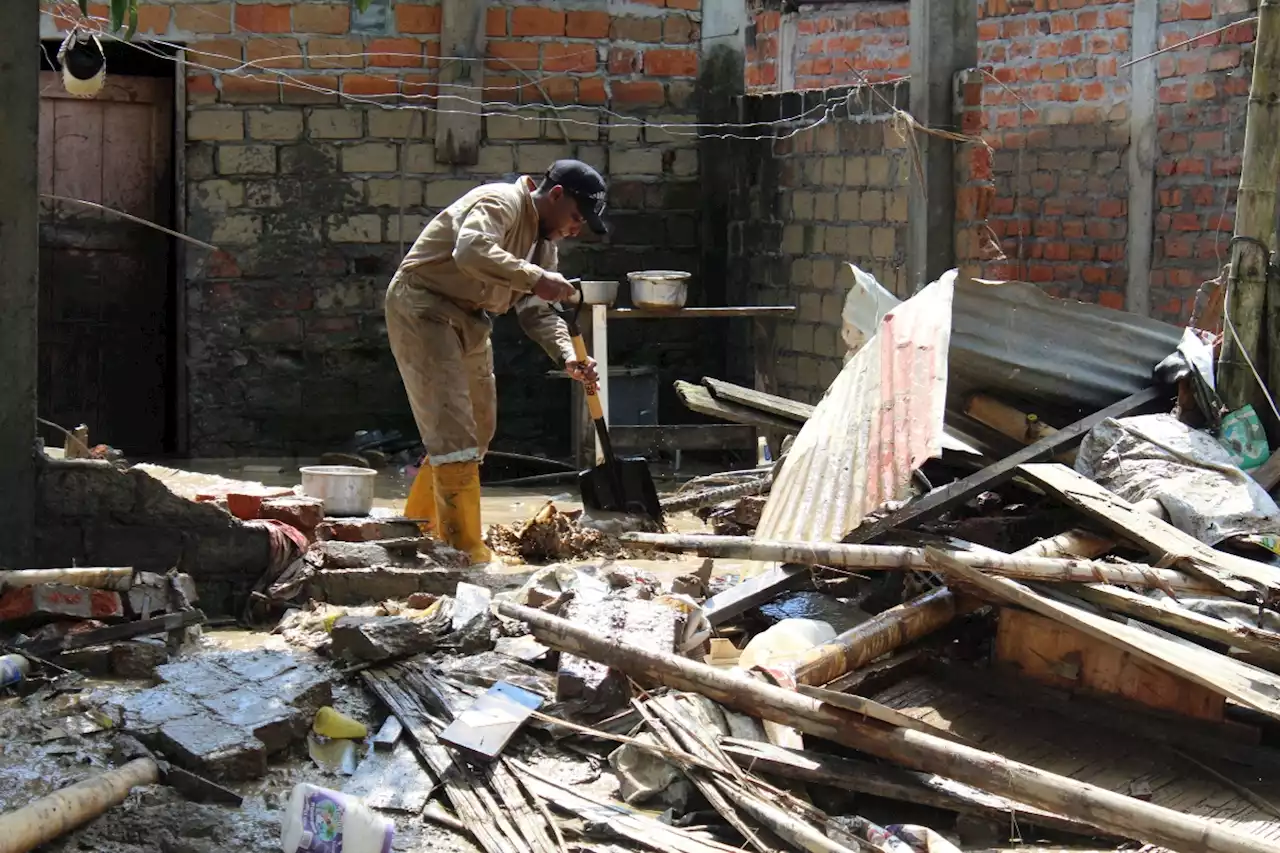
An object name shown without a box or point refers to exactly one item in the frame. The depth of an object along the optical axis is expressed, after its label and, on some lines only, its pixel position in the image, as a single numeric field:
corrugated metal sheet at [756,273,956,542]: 5.57
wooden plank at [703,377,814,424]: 7.54
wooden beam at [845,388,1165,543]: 5.32
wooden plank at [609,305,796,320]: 9.02
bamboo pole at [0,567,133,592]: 5.23
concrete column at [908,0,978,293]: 8.25
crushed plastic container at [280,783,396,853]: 3.82
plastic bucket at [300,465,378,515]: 6.65
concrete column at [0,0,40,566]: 5.59
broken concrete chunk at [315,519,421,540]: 6.34
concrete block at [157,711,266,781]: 4.26
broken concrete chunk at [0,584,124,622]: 5.19
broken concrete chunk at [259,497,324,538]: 6.22
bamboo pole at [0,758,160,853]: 3.62
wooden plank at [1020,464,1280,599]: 4.88
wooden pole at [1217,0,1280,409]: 6.04
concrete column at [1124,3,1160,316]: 9.73
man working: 6.70
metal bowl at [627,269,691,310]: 9.00
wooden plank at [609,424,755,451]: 8.99
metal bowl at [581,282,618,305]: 8.72
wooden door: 9.77
